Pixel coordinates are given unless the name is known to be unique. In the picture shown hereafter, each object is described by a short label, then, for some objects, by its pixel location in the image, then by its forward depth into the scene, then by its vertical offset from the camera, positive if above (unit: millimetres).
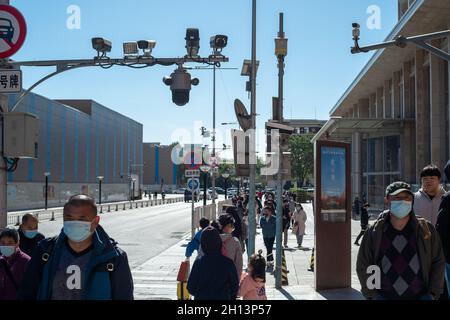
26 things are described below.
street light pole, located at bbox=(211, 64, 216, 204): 38031 +3678
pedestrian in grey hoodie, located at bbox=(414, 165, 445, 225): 6352 -248
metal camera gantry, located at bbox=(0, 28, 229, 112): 12930 +2605
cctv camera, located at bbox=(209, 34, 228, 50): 13188 +3036
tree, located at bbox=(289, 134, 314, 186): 94625 +2942
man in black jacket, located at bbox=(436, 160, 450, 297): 5477 -477
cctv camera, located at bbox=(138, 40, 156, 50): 13078 +2952
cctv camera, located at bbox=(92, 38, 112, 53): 12942 +2923
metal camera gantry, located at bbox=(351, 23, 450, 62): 13059 +3102
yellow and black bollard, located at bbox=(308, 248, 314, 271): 14623 -2361
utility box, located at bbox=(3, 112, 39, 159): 6910 +478
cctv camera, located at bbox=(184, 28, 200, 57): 12906 +2978
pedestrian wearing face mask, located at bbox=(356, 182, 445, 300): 4680 -667
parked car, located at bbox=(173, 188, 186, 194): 123544 -3631
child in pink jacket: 6609 -1245
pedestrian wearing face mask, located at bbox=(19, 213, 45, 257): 6898 -714
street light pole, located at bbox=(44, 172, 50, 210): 51259 -2046
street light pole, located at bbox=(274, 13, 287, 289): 12109 +1439
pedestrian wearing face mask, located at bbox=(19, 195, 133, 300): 3857 -617
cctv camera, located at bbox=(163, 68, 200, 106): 12945 +1990
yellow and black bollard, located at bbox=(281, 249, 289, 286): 12133 -2160
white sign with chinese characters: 7230 +1184
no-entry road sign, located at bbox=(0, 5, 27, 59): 7176 +1817
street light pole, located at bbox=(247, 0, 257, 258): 13069 +234
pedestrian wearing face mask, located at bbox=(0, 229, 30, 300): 5309 -836
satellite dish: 12878 +1334
